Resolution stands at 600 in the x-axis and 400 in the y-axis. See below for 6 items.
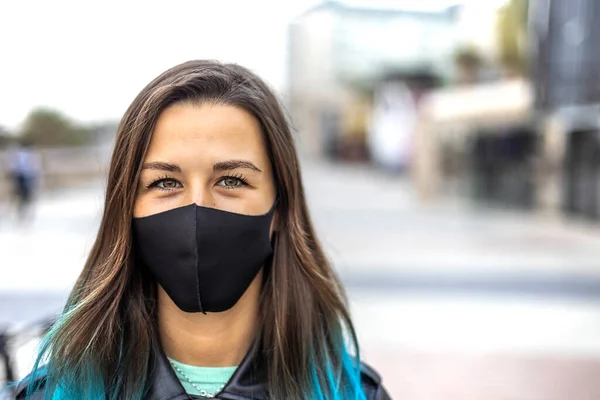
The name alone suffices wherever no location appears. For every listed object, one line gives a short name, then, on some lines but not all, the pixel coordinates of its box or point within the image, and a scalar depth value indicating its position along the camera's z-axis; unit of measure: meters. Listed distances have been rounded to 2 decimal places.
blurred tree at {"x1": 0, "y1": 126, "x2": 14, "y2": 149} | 17.77
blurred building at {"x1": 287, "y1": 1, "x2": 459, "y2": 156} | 40.34
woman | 1.29
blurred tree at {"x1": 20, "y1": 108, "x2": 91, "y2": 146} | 22.17
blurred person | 12.33
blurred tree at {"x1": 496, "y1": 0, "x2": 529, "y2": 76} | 16.56
